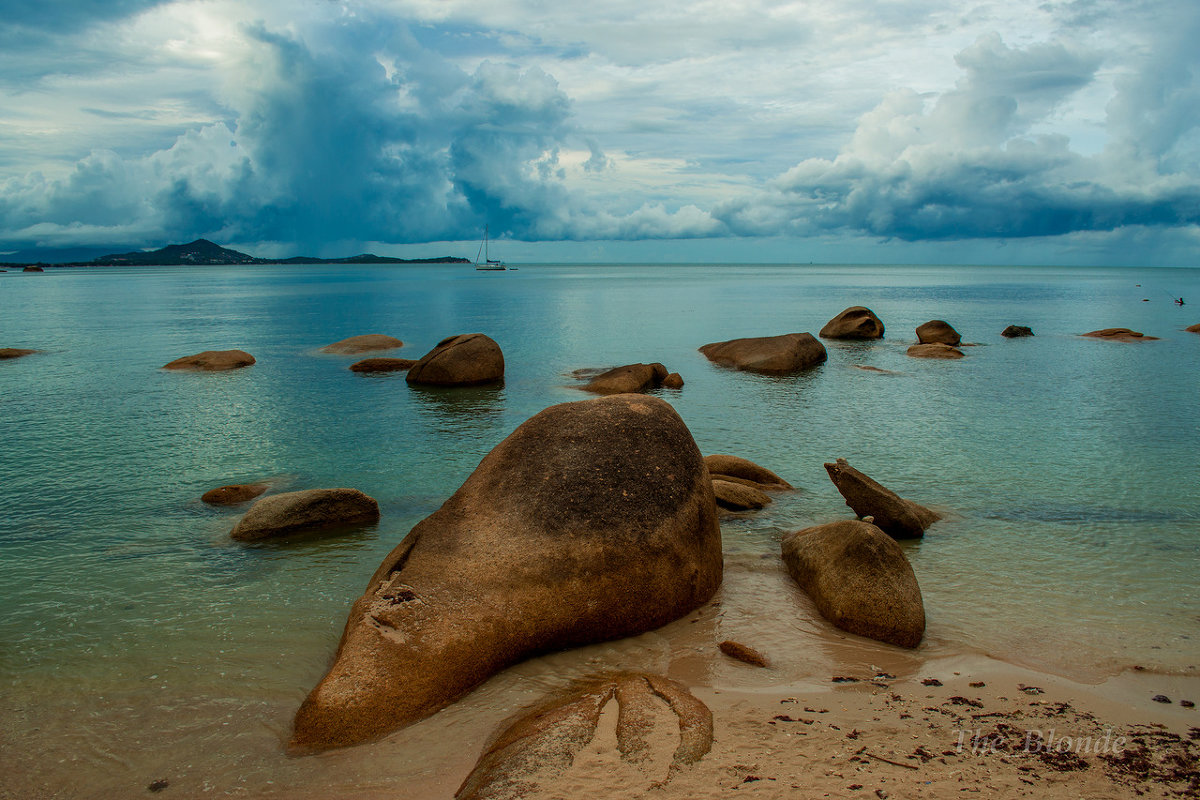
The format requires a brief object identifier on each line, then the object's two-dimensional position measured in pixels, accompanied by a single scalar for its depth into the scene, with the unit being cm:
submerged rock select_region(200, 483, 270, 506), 1252
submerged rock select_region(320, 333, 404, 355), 3425
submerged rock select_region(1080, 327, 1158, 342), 4050
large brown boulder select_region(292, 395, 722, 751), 637
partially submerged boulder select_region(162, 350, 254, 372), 2806
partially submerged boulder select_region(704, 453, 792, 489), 1330
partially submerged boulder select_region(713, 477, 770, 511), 1199
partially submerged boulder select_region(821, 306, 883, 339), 3994
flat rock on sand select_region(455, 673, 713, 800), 516
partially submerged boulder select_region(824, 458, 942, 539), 1070
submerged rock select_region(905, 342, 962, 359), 3294
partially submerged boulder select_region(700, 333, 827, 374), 2842
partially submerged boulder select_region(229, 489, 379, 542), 1082
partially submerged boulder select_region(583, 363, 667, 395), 2379
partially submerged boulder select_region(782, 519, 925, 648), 766
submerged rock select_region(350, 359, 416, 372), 2798
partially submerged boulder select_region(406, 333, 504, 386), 2495
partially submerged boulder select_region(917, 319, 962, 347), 3684
